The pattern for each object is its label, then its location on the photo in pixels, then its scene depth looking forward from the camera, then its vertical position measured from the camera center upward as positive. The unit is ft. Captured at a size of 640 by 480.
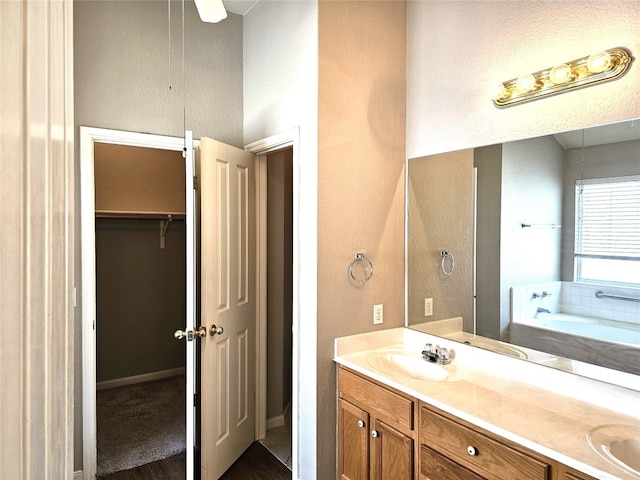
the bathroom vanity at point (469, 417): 4.58 -2.22
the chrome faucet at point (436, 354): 7.30 -2.08
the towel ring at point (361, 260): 7.76 -0.58
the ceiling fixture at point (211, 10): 5.62 +3.09
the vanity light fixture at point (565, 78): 5.25 +2.17
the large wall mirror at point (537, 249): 5.42 -0.19
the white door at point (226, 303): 8.03 -1.37
